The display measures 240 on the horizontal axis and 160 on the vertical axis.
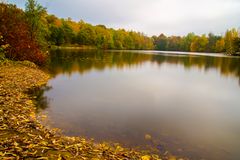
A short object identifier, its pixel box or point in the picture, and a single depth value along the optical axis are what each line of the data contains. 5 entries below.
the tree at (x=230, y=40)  66.84
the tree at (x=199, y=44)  93.03
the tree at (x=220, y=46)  80.85
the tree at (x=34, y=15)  22.16
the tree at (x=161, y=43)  125.42
